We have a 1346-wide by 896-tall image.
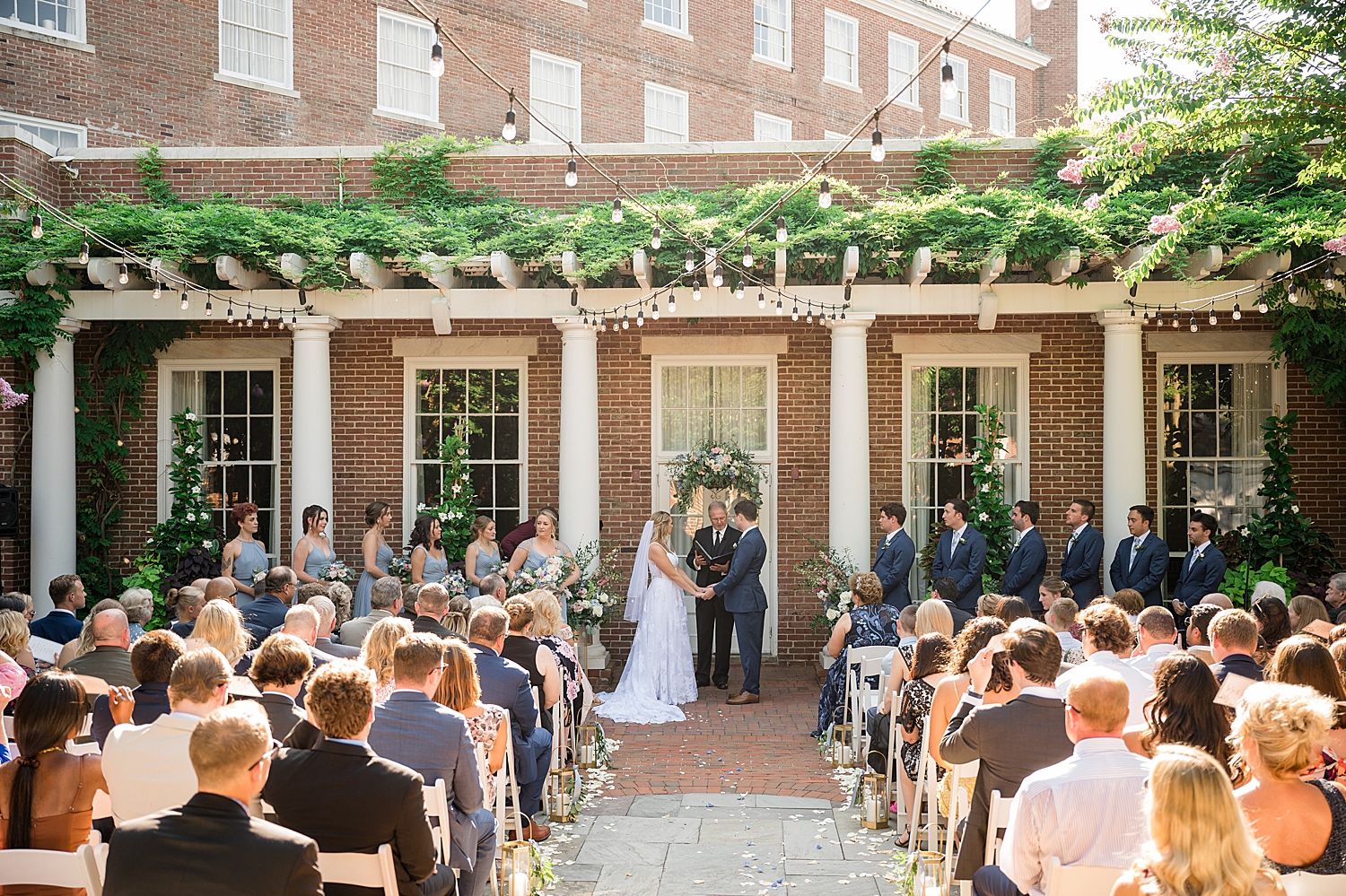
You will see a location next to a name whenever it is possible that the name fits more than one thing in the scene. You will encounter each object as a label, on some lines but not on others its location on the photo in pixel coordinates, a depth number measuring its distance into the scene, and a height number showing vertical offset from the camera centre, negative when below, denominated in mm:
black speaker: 10695 -583
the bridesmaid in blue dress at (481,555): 10547 -1004
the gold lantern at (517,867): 5328 -2034
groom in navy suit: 10461 -1400
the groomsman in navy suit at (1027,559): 10383 -1039
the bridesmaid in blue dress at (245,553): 10281 -951
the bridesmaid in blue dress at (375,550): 10750 -972
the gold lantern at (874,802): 6715 -2131
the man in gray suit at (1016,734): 4414 -1130
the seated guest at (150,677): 4742 -973
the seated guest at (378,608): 7559 -1086
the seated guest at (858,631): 8469 -1398
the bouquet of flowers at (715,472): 11625 -246
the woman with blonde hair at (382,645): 5344 -929
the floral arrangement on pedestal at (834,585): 10547 -1311
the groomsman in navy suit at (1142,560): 10164 -1034
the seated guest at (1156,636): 6070 -1026
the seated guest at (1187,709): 4195 -990
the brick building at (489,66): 16859 +6830
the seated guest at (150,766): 4070 -1142
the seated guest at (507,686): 5945 -1258
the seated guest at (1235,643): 5516 -971
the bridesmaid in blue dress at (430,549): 10672 -956
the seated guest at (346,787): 3605 -1084
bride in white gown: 10344 -1772
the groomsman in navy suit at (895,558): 10398 -1032
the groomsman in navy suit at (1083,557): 10453 -1028
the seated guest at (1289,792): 3305 -1031
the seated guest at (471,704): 4977 -1135
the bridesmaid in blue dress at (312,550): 10461 -943
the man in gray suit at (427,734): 4488 -1134
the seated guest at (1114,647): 5566 -1005
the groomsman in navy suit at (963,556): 10508 -1029
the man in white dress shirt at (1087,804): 3547 -1128
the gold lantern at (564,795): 6809 -2176
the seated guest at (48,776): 3977 -1162
